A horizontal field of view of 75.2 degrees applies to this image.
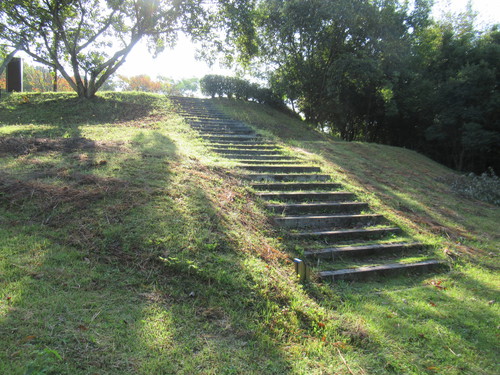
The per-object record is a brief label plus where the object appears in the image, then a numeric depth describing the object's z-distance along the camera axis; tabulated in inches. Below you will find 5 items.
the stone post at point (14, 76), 565.3
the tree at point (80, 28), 422.3
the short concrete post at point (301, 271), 151.2
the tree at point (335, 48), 590.6
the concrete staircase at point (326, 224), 181.0
